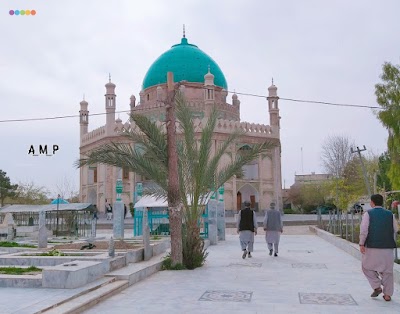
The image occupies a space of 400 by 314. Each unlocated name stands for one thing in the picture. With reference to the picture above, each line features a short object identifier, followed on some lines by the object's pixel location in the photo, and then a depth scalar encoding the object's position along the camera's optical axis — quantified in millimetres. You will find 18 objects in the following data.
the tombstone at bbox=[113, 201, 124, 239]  15211
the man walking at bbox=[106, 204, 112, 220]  32344
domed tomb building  34456
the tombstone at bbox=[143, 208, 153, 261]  10094
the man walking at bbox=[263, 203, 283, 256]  12008
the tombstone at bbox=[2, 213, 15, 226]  16919
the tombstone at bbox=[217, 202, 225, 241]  17312
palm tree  9914
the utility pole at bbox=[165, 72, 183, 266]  9500
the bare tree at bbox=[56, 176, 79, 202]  48897
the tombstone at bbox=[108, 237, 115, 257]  8633
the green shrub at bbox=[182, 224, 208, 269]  9742
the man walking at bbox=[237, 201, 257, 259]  11586
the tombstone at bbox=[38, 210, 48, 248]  11766
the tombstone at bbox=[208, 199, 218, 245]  15648
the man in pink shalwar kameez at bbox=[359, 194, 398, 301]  6340
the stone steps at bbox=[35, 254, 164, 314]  5560
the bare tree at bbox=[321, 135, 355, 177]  42312
